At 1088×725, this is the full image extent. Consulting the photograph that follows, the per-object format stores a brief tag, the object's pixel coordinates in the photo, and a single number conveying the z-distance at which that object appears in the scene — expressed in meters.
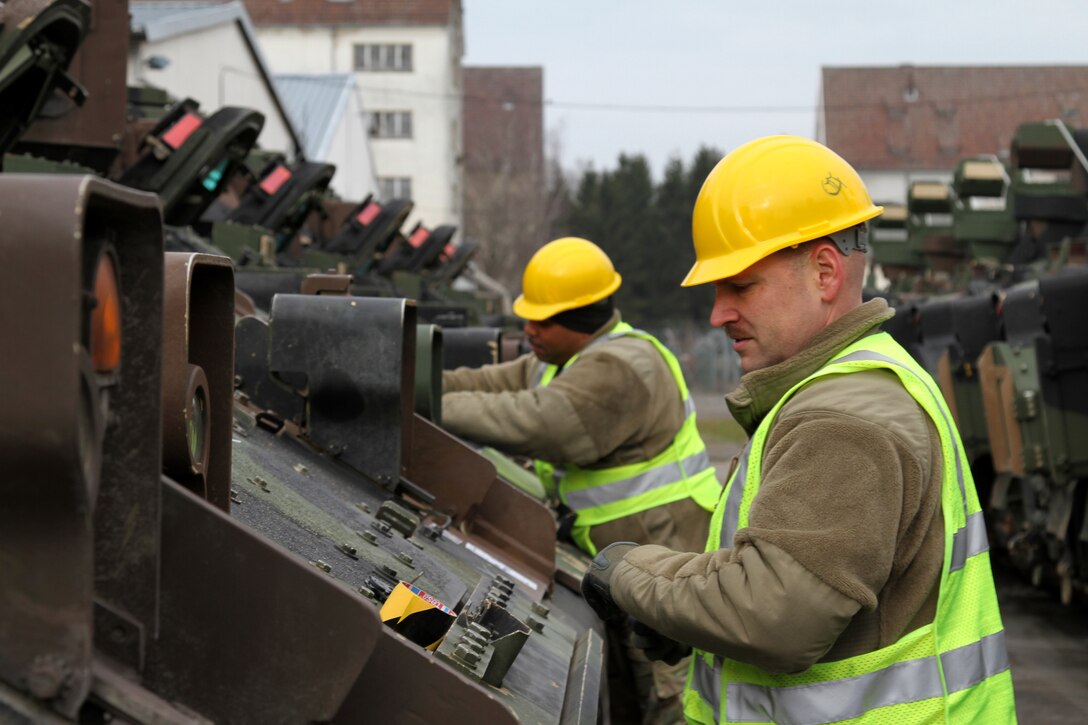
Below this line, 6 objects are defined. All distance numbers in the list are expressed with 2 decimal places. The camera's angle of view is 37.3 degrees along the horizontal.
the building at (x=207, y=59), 25.98
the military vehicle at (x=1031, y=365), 9.62
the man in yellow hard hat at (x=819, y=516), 2.60
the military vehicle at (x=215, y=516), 1.66
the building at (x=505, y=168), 57.47
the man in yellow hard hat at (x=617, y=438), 5.89
